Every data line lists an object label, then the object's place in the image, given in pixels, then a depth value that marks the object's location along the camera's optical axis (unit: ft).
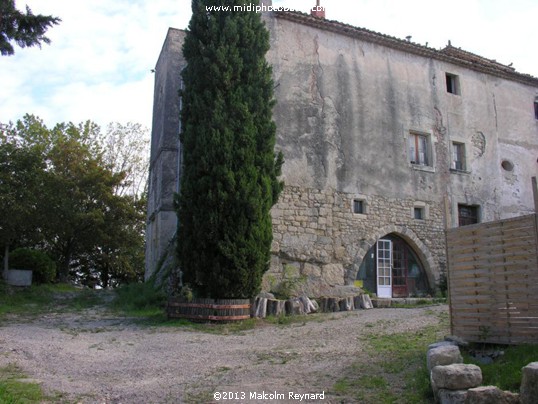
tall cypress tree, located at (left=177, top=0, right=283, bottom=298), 33.14
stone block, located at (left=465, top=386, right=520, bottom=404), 13.34
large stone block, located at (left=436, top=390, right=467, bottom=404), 13.93
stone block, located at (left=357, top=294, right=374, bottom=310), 39.32
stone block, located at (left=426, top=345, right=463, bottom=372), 16.57
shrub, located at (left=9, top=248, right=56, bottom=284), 60.85
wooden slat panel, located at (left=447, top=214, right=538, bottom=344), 18.02
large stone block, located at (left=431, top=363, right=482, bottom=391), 14.46
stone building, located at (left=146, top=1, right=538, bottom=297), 43.09
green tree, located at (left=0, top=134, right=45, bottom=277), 51.65
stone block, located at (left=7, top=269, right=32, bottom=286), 56.65
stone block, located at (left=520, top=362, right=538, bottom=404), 12.88
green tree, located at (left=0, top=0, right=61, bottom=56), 33.60
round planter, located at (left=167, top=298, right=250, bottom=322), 32.40
